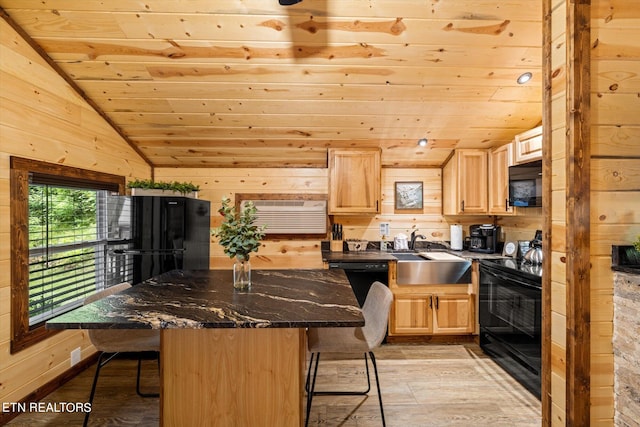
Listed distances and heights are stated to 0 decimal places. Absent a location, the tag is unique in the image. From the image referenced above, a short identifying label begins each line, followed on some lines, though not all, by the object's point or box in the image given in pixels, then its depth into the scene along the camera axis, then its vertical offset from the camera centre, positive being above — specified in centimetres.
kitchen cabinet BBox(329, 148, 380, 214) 346 +37
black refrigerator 284 -23
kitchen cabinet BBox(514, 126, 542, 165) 268 +60
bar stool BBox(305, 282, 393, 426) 178 -72
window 212 -21
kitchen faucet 382 -29
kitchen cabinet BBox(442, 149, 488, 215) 342 +36
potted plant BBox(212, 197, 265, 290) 180 -13
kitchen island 153 -76
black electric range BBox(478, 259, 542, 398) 233 -85
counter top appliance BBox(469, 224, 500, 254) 352 -27
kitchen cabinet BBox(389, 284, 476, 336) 319 -100
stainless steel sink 314 -57
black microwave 272 +27
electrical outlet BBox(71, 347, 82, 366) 260 -119
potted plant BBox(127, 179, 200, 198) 309 +26
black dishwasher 319 -59
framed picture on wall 388 +23
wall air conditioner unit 379 -4
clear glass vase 187 -36
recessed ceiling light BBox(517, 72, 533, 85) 250 +109
